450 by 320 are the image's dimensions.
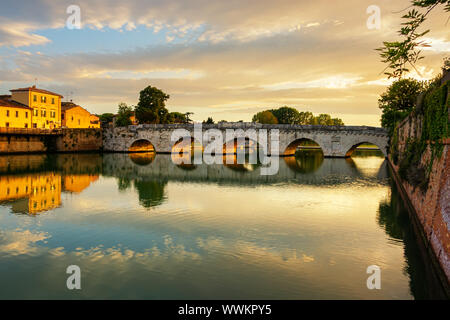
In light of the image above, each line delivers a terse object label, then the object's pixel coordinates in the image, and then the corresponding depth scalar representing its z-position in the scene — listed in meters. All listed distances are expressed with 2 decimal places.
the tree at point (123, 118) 78.44
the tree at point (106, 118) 108.21
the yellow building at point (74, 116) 65.94
